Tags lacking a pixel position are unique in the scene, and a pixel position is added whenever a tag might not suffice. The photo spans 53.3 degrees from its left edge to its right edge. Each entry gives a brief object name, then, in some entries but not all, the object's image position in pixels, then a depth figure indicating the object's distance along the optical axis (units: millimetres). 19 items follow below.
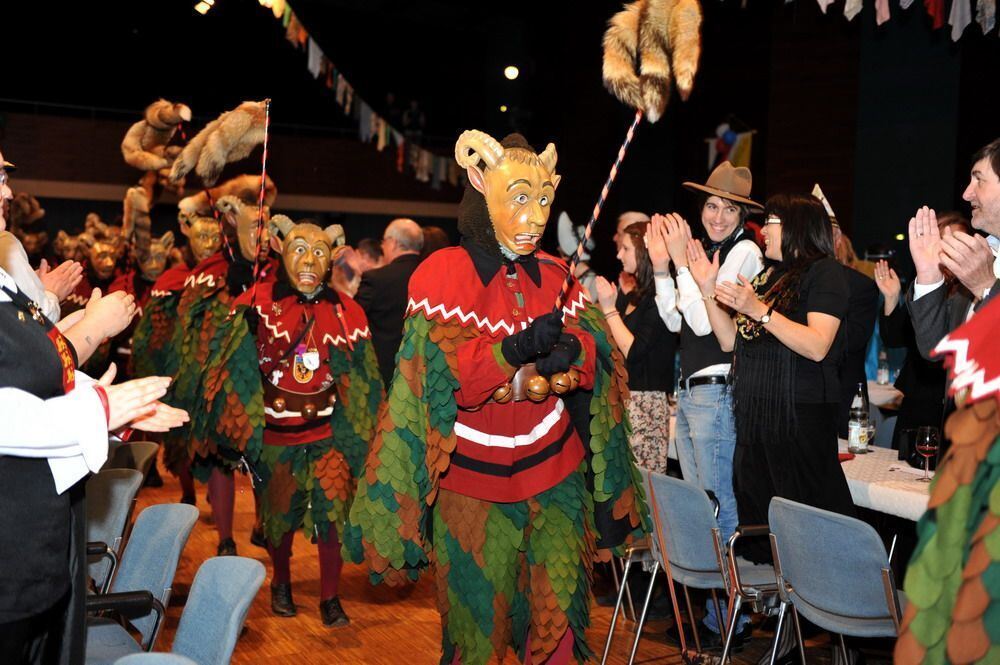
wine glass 3371
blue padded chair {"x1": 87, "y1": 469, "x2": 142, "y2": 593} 3340
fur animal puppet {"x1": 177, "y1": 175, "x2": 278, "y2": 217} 5191
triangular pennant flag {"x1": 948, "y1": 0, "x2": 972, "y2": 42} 5270
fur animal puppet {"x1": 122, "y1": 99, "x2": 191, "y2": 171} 6434
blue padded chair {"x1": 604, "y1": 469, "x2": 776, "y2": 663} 3277
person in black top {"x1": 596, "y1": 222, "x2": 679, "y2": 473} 4281
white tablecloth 3123
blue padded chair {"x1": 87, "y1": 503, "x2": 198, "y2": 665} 2711
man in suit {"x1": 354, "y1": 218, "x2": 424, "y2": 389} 6055
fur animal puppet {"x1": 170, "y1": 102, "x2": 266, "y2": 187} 4941
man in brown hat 3834
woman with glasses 3336
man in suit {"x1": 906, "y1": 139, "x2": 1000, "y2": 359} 2418
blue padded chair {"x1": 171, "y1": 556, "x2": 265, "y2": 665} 2354
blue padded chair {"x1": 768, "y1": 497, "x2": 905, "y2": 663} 2674
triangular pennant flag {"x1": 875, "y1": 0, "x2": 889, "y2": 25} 5209
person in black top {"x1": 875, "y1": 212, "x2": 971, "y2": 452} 3982
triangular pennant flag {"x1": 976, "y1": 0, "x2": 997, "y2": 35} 5238
